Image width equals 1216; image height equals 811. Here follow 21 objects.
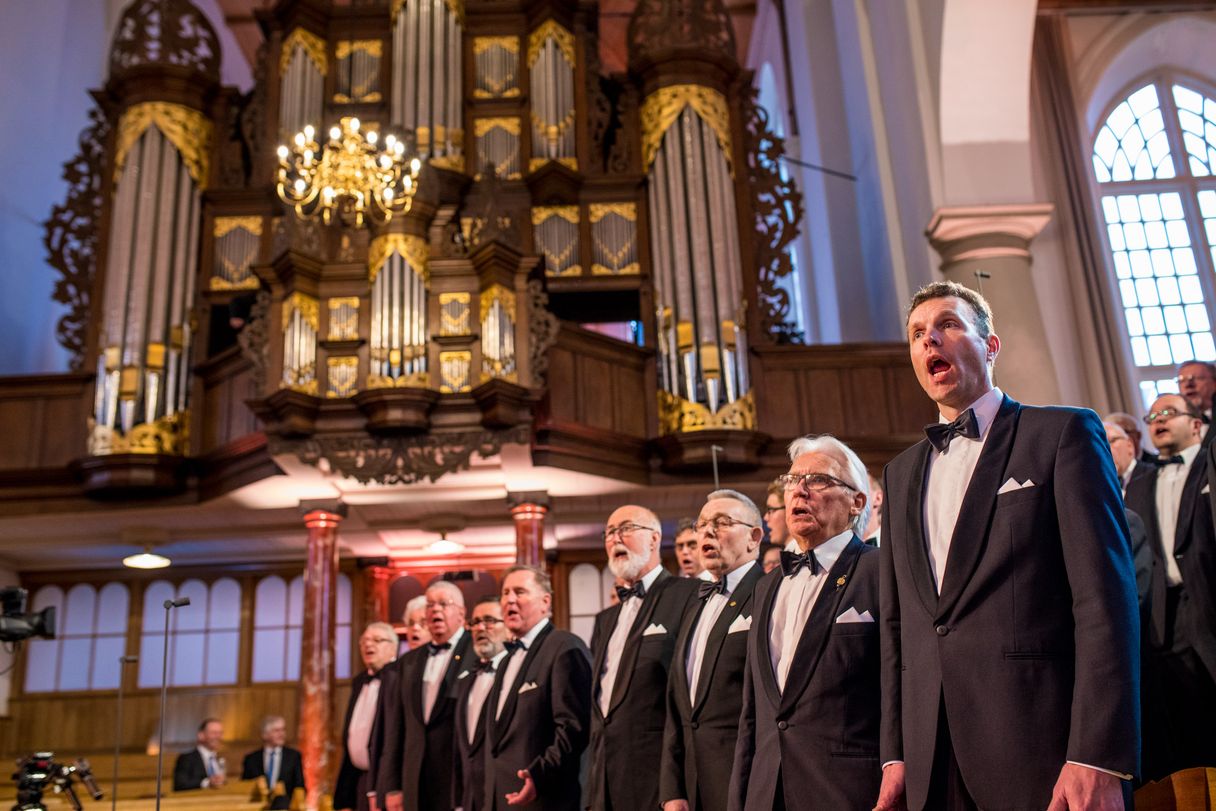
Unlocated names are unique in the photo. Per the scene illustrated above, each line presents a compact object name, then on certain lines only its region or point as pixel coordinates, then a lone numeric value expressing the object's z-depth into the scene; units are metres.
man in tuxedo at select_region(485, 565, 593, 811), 4.70
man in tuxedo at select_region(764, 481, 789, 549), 4.26
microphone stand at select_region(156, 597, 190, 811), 5.69
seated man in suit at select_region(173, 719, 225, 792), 9.75
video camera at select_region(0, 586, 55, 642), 5.16
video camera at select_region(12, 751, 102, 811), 5.30
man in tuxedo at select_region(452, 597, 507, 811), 5.22
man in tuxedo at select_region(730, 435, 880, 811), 2.94
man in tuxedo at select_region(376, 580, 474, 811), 6.09
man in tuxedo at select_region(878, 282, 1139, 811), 2.16
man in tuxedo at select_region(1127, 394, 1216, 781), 4.15
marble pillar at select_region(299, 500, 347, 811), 9.12
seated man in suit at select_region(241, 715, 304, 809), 9.41
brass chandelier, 8.94
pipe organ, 8.55
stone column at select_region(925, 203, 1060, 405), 9.16
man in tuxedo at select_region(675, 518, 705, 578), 4.86
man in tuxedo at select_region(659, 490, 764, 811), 3.68
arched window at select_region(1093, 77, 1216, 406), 10.74
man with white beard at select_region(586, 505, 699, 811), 4.19
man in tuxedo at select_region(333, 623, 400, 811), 7.11
